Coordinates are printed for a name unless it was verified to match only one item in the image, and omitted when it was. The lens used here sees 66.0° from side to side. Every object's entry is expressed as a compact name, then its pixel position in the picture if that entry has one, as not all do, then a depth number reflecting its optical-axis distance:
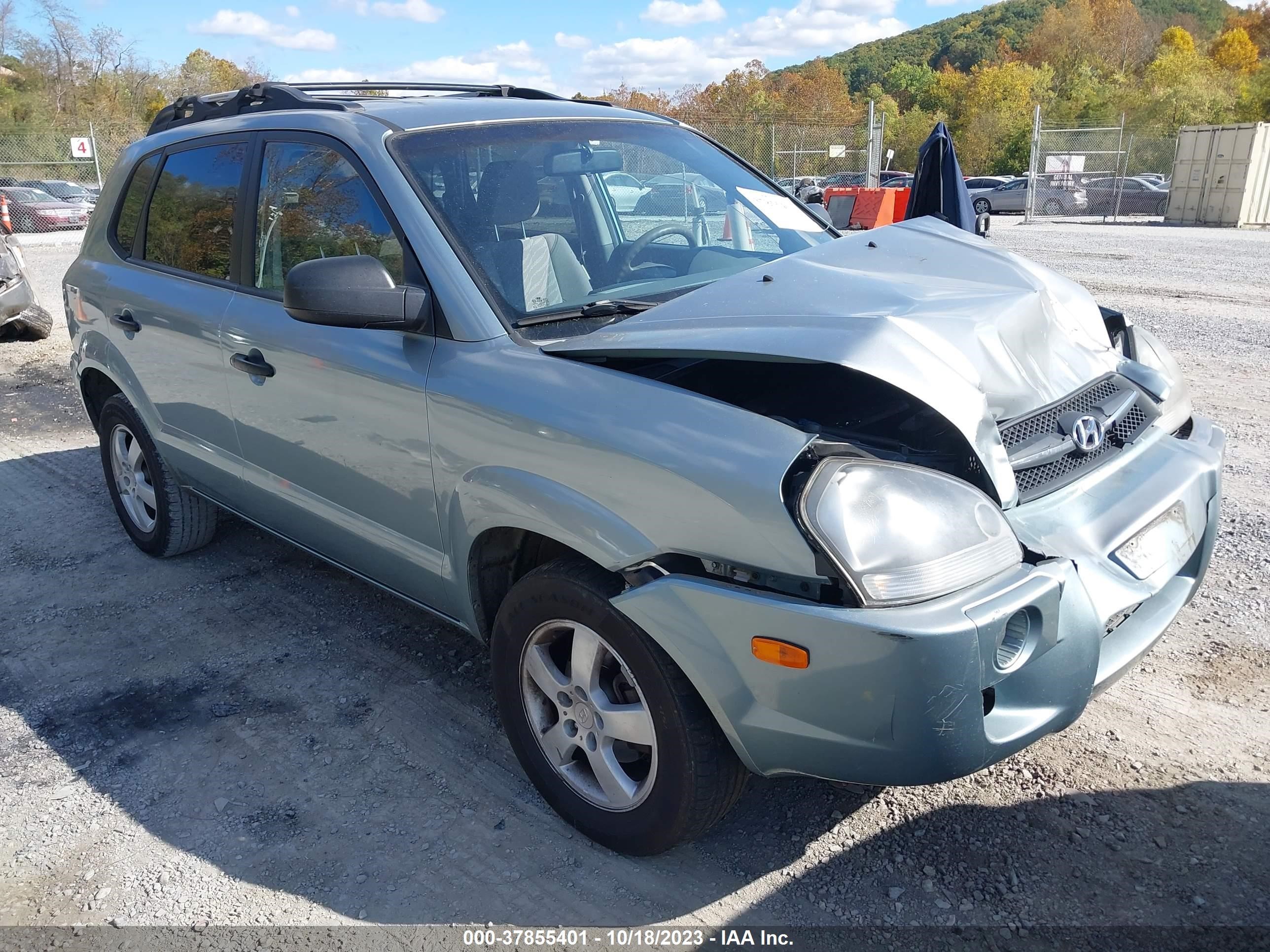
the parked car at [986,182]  31.08
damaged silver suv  2.05
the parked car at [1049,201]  26.84
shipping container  21.11
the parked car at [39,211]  24.22
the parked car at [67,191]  25.84
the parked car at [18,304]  9.73
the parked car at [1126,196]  26.09
